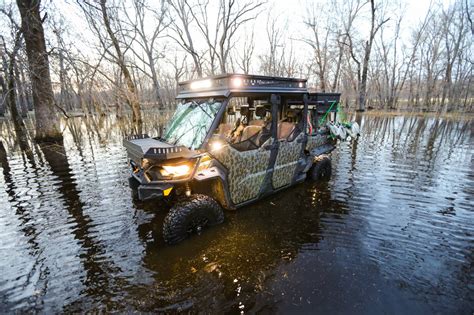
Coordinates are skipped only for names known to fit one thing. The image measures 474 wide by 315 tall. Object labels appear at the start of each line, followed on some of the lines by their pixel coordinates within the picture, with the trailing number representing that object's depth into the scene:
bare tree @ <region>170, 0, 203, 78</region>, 19.48
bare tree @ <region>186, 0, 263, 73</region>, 18.31
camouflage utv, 3.35
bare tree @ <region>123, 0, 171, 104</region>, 22.11
